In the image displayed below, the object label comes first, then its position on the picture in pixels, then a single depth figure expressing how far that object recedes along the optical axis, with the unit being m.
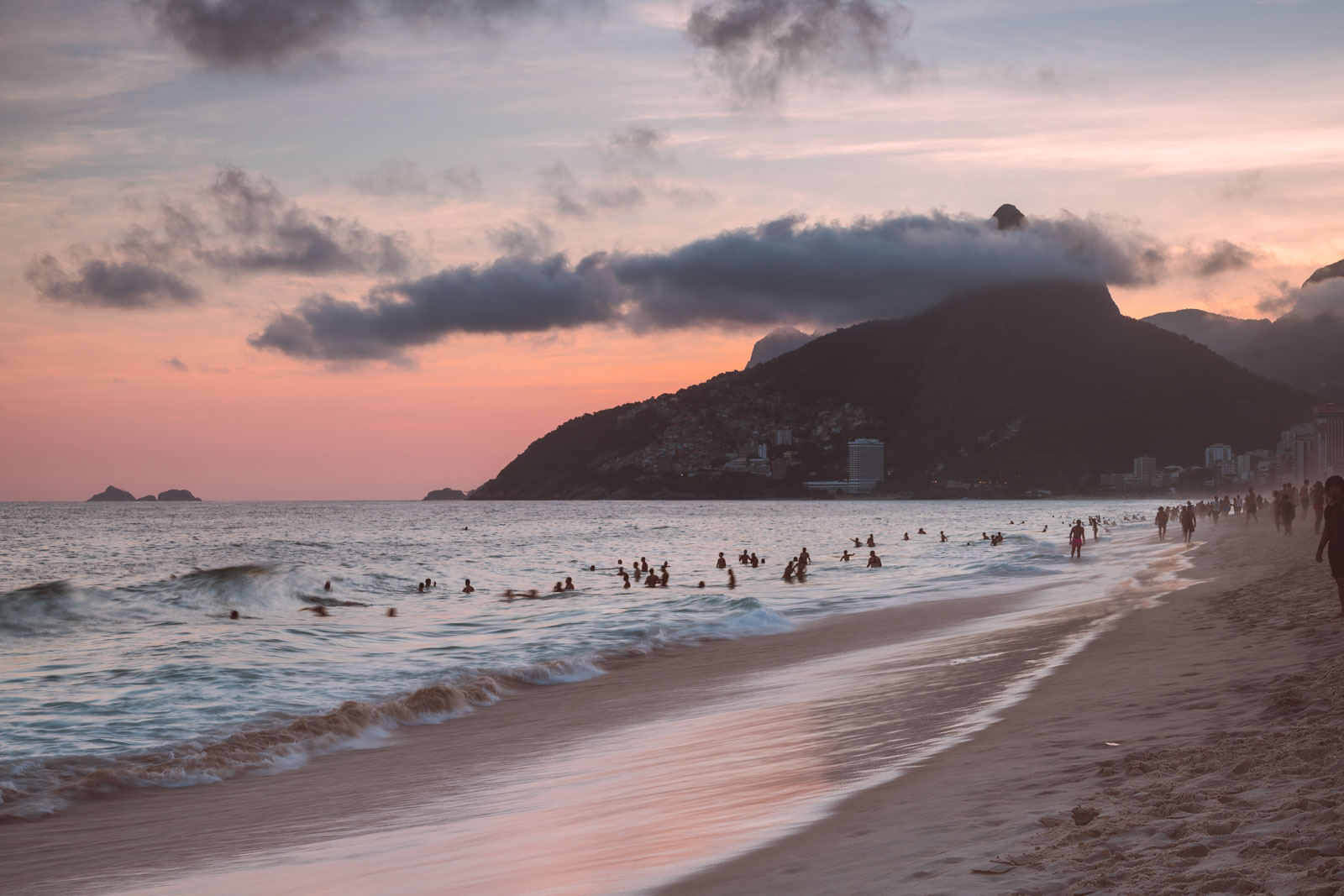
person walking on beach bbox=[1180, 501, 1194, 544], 44.12
